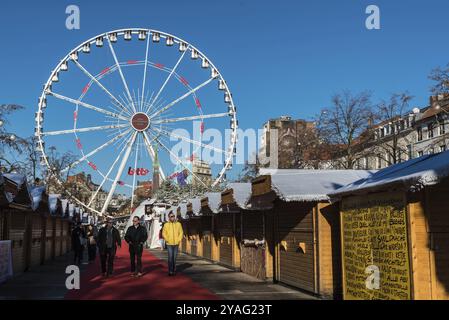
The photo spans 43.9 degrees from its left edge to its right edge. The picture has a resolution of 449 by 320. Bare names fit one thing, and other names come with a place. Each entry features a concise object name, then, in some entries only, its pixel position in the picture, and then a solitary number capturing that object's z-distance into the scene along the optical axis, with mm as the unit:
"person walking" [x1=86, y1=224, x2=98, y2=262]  24312
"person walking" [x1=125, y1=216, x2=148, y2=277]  16750
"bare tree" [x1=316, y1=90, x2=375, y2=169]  40500
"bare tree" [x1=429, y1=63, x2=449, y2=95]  27600
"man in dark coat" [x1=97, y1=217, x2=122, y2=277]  16688
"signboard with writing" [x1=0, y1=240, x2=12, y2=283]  15383
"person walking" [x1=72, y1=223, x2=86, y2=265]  22441
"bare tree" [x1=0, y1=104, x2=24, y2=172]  33688
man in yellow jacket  16391
